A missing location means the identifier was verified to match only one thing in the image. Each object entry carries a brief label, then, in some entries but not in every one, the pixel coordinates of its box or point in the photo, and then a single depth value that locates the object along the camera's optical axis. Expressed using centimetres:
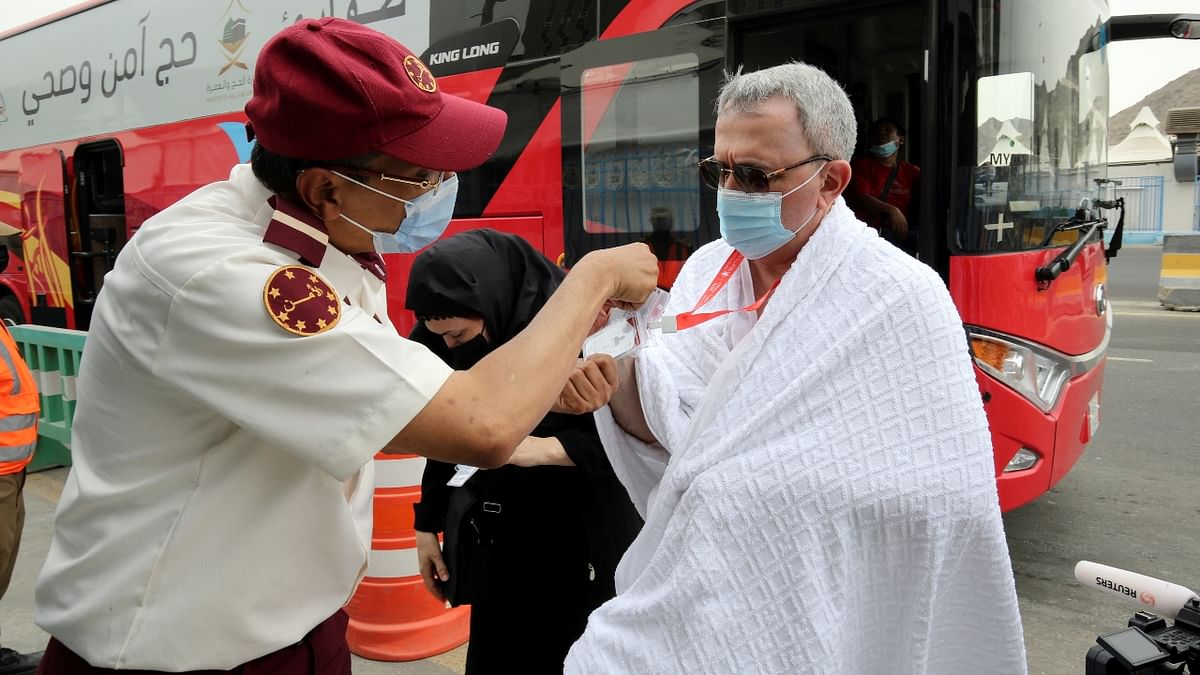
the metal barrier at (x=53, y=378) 646
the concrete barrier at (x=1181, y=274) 1359
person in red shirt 549
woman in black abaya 245
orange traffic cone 389
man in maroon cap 129
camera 147
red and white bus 396
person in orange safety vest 362
